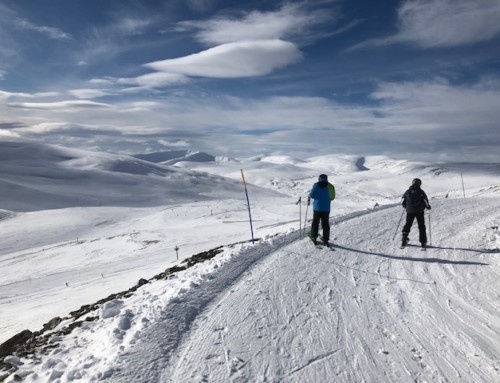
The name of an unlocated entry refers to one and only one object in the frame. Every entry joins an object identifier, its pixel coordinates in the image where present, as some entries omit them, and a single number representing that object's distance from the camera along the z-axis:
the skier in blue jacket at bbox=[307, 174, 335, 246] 11.60
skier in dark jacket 11.67
